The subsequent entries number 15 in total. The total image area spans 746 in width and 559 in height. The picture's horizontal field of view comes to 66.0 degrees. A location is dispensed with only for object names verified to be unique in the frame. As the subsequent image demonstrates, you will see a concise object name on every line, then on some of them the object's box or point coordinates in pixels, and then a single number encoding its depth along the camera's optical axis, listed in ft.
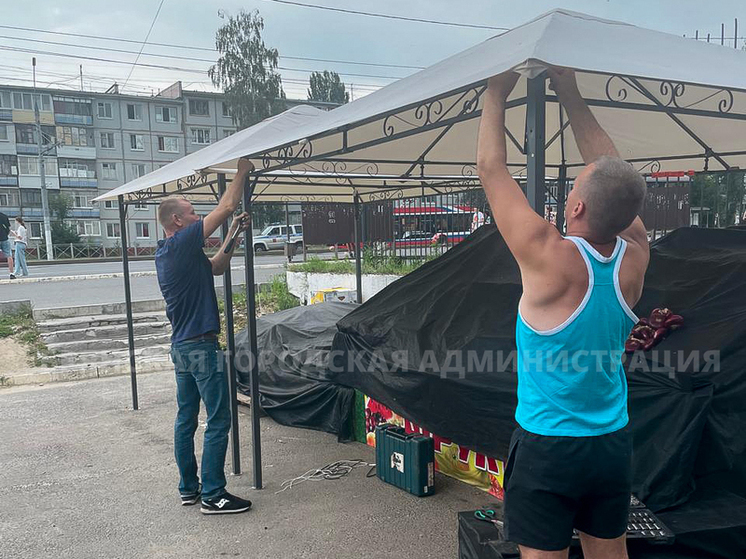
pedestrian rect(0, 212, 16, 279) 37.63
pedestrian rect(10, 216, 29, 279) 55.62
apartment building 130.21
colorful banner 12.84
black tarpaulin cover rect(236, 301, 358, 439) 17.33
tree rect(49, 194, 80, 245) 110.63
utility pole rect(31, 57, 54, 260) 94.63
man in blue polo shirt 12.30
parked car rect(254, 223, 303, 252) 103.60
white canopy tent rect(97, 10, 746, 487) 7.22
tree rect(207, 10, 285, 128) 111.04
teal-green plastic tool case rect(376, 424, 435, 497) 13.12
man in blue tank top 5.38
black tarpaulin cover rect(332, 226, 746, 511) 8.86
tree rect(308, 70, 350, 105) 155.63
